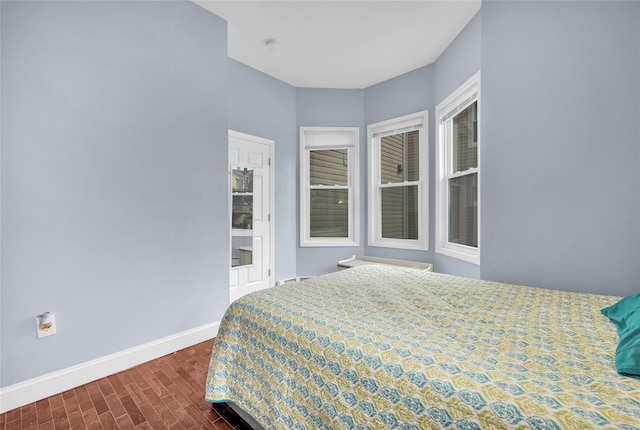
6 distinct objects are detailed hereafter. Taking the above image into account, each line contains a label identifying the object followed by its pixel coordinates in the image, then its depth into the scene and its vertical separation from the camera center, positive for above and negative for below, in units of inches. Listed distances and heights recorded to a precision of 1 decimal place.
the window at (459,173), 109.5 +15.6
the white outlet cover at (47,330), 68.6 -28.4
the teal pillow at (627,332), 32.6 -17.1
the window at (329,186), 158.9 +14.4
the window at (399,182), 139.9 +15.0
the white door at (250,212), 131.3 +0.0
